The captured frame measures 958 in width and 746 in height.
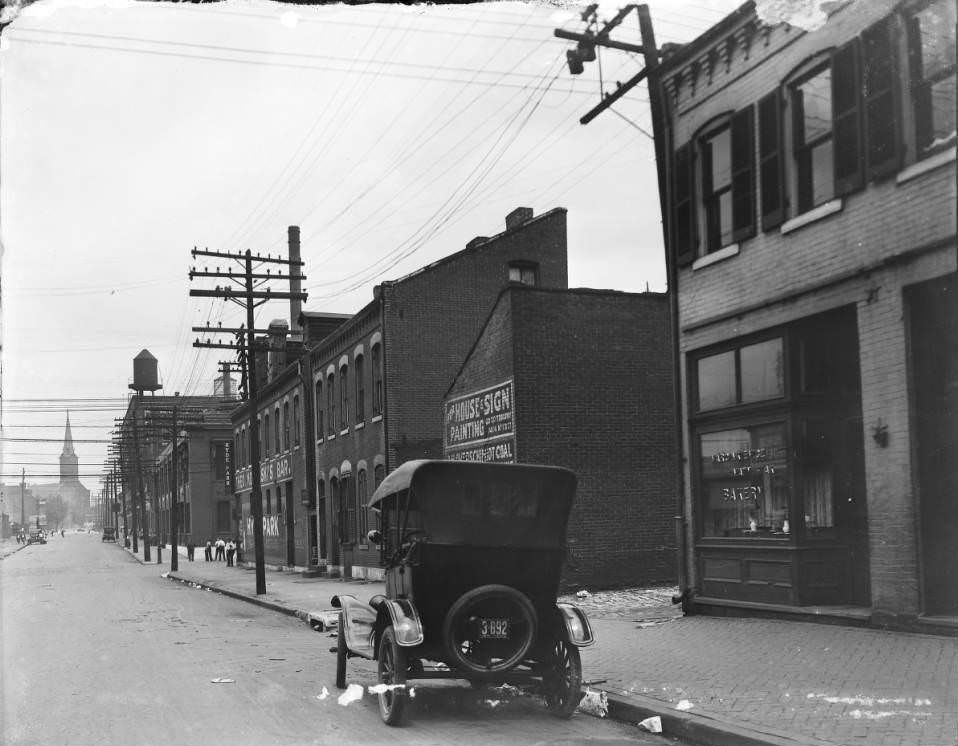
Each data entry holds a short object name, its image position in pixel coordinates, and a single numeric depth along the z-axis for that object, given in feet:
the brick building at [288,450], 121.19
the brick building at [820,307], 36.50
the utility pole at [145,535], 191.72
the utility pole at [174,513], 141.59
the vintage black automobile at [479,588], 28.99
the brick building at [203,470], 249.75
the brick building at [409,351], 91.97
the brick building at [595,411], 68.08
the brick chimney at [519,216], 103.09
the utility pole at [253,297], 88.17
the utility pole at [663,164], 48.49
